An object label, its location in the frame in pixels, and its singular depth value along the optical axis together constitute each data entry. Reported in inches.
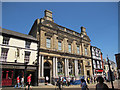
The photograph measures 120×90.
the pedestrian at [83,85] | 231.5
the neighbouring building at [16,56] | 585.3
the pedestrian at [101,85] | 141.9
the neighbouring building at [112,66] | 1635.8
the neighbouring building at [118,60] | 891.7
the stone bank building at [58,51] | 757.3
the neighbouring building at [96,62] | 1251.8
